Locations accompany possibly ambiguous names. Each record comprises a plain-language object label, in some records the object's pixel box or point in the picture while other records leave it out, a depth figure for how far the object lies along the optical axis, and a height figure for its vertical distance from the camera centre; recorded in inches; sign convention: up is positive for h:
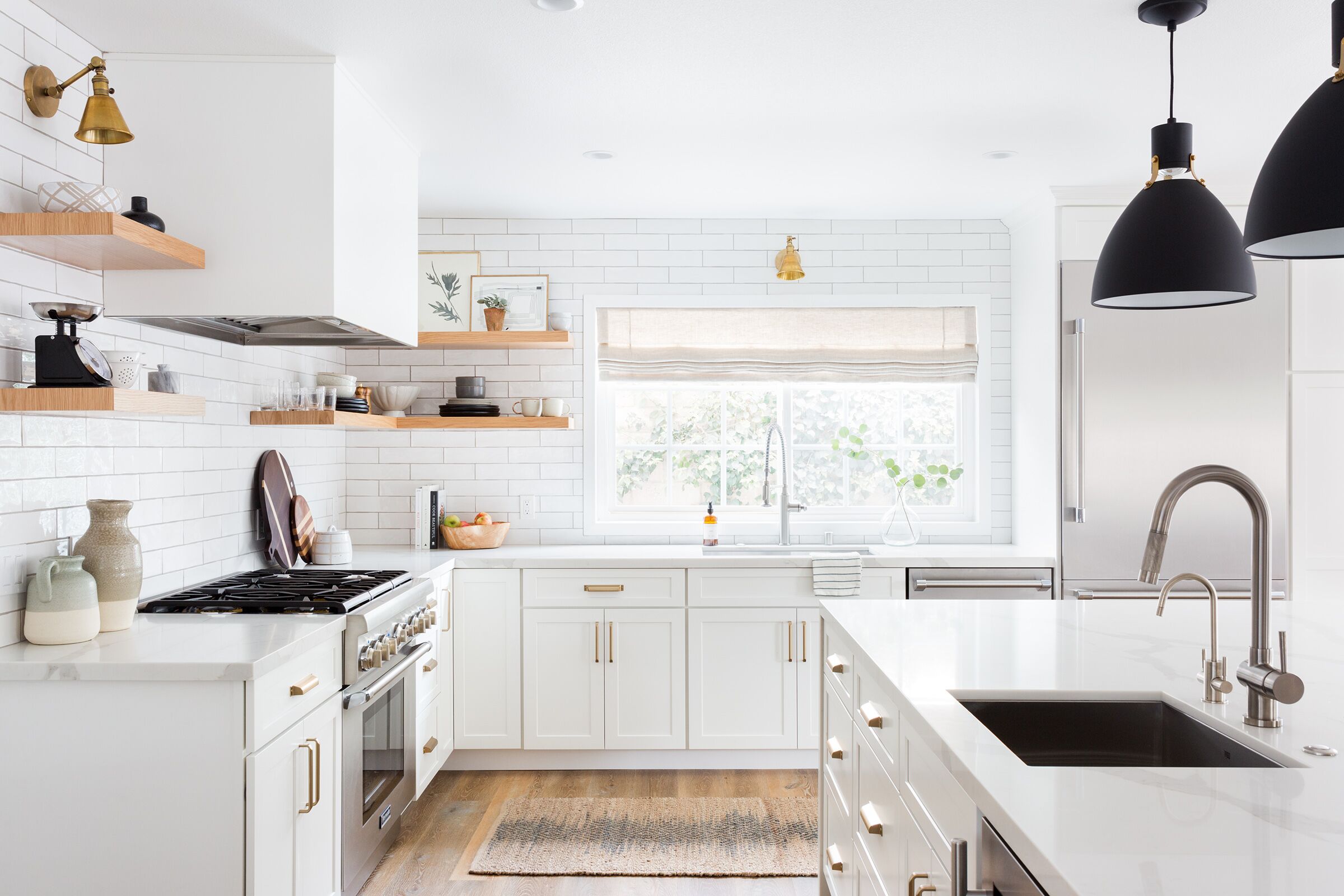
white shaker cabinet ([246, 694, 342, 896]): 81.4 -35.8
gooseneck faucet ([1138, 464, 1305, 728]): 56.1 -7.7
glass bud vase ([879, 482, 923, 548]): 169.5 -14.2
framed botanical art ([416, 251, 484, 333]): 172.4 +31.2
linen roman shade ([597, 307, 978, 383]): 176.1 +21.5
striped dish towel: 149.4 -20.8
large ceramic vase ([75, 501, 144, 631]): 89.8 -11.2
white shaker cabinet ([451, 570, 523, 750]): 150.3 -35.6
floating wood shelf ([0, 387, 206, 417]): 80.0 +4.6
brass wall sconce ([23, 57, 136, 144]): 81.7 +30.9
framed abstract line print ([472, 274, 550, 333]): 172.2 +29.9
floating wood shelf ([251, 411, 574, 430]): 154.9 +5.2
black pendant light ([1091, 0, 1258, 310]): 74.0 +17.9
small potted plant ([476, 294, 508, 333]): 164.7 +25.5
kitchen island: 38.9 -17.7
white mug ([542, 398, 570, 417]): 166.7 +8.4
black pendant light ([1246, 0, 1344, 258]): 48.8 +16.0
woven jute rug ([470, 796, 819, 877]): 120.3 -56.4
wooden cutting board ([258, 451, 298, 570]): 133.0 -8.5
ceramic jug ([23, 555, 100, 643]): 83.7 -14.6
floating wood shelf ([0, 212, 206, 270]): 80.6 +20.2
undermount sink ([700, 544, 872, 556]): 165.2 -18.4
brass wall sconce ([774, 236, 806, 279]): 165.6 +35.2
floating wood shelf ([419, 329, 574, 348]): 162.4 +20.7
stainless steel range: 101.6 -26.9
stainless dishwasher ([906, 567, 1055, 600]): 150.9 -22.4
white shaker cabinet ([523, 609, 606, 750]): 150.3 -37.3
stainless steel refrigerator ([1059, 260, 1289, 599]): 149.3 +4.4
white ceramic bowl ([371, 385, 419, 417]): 164.2 +9.9
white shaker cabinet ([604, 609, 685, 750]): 150.7 -39.0
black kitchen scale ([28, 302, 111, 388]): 82.9 +8.9
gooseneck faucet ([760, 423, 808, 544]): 168.4 -10.4
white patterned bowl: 85.2 +24.7
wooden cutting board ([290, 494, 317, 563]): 141.0 -12.8
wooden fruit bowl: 160.2 -15.6
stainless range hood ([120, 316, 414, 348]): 112.2 +16.3
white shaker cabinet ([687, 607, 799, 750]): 150.8 -38.8
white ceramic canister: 140.2 -15.5
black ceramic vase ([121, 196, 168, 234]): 92.9 +25.0
